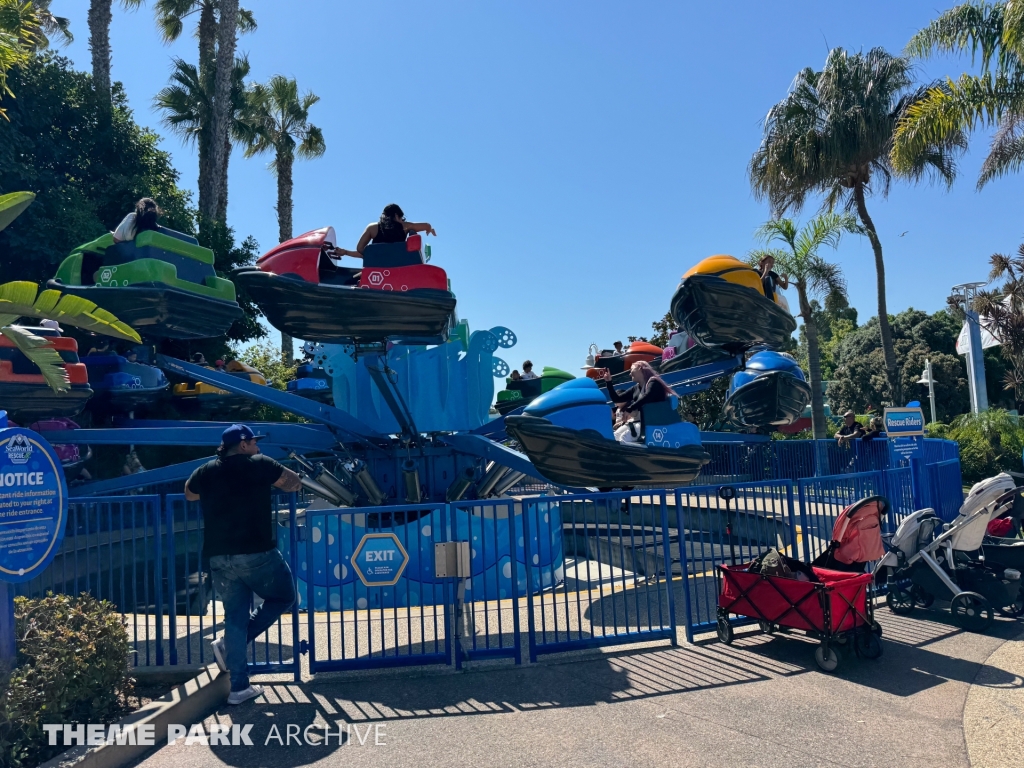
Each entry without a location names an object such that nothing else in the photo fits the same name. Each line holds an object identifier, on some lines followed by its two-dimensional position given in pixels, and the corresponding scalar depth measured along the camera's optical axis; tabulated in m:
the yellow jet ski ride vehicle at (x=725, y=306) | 8.64
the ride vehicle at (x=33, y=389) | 10.53
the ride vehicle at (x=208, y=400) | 15.27
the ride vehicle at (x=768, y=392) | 9.24
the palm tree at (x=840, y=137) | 19.62
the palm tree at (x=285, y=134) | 28.25
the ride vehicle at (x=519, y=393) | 14.63
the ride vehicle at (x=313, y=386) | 16.91
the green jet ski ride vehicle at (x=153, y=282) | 9.38
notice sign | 4.20
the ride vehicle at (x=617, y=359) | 11.99
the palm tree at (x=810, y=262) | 21.14
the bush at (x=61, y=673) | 3.81
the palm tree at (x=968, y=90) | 11.86
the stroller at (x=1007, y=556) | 6.83
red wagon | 5.44
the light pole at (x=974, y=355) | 26.20
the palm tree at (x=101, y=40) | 21.14
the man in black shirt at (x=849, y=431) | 14.69
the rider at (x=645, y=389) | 7.81
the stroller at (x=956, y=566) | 6.53
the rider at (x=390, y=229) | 8.21
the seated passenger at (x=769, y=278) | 9.13
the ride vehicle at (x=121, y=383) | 12.91
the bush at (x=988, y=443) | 18.34
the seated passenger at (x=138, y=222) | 9.83
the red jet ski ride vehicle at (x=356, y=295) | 7.87
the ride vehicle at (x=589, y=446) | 7.34
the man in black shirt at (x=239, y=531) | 4.94
